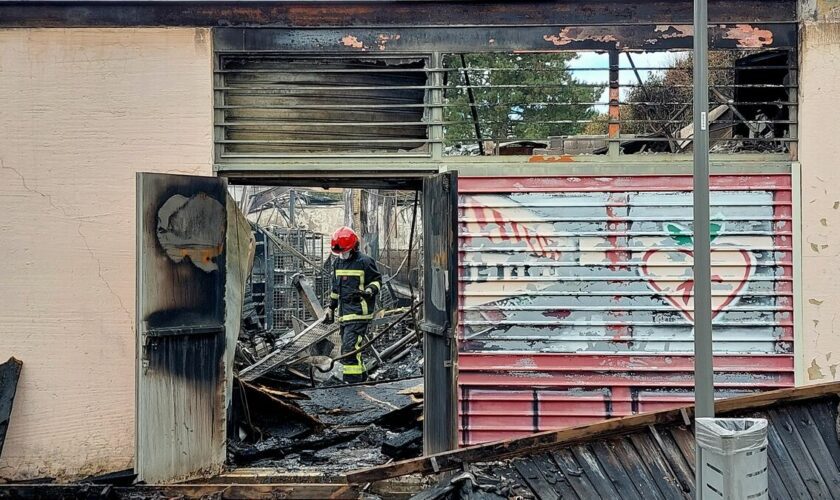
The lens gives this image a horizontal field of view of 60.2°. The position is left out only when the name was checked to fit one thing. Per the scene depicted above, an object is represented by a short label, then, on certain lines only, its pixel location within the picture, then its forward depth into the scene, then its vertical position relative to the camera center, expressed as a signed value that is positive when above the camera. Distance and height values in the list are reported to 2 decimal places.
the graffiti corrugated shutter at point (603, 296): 5.94 -0.38
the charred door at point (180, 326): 5.43 -0.57
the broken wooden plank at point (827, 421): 4.84 -1.17
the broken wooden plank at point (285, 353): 8.40 -1.33
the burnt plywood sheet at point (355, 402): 7.75 -1.73
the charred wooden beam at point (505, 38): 5.93 +1.76
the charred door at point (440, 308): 5.50 -0.45
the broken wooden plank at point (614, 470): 4.50 -1.39
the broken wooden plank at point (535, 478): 4.39 -1.40
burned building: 5.93 +0.28
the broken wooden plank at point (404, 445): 6.36 -1.72
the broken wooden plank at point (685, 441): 4.72 -1.26
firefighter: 8.80 -0.48
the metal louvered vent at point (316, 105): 6.15 +1.25
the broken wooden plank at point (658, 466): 4.55 -1.39
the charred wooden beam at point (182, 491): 5.30 -1.78
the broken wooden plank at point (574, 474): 4.45 -1.39
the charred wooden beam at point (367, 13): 5.95 +1.97
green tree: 5.89 +2.68
